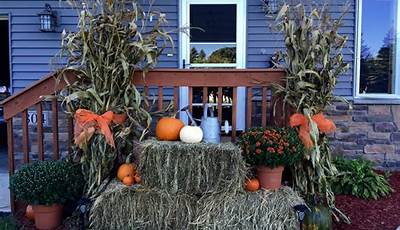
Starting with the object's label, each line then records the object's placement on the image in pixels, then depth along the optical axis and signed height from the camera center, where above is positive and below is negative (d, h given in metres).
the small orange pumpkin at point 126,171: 3.67 -0.61
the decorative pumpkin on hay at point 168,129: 3.68 -0.25
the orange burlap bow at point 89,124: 3.63 -0.21
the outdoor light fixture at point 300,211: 3.29 -0.84
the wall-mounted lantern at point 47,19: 5.50 +1.01
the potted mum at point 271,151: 3.45 -0.41
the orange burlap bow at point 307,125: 3.67 -0.21
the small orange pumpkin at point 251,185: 3.55 -0.70
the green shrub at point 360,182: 4.25 -0.82
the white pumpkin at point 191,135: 3.56 -0.29
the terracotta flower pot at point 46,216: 3.61 -0.98
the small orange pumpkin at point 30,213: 3.82 -1.01
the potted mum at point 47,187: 3.50 -0.72
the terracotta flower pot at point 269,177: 3.54 -0.63
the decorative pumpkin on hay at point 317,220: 3.42 -0.95
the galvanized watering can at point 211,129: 3.72 -0.25
